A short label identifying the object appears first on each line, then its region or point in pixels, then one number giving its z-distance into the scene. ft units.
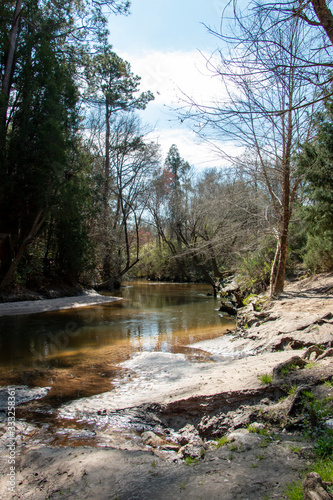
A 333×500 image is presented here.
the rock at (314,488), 5.86
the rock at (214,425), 11.41
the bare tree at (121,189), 74.38
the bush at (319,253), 35.75
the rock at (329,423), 9.32
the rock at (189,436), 10.66
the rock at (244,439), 9.19
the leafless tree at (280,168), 20.42
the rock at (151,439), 10.79
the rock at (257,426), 10.34
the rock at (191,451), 9.36
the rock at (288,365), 13.39
